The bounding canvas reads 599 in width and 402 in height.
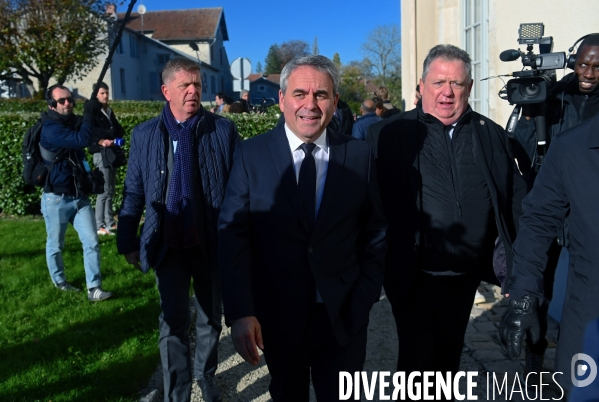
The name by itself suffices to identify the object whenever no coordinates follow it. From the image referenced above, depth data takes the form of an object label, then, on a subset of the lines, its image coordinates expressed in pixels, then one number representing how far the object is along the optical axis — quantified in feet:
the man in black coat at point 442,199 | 10.59
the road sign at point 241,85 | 42.57
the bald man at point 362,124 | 25.02
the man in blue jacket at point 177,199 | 12.32
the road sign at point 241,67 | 41.93
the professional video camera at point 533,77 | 13.09
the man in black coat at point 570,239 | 7.39
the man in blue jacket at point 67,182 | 18.76
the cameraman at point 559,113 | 12.77
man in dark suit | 8.81
